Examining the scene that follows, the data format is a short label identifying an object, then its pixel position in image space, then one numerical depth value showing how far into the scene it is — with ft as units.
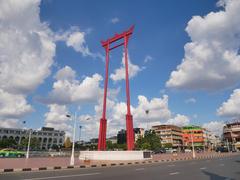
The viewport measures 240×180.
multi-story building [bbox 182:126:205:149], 285.59
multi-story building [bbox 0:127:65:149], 311.59
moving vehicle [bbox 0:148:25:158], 96.25
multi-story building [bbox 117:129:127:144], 319.93
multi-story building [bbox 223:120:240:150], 282.16
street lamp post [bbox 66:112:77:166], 50.14
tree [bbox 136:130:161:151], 200.84
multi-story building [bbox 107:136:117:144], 387.37
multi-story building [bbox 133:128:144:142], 332.69
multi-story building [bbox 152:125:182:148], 278.73
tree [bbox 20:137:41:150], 240.22
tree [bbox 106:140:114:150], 256.81
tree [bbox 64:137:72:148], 288.01
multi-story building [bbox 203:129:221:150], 318.39
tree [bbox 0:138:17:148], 254.63
